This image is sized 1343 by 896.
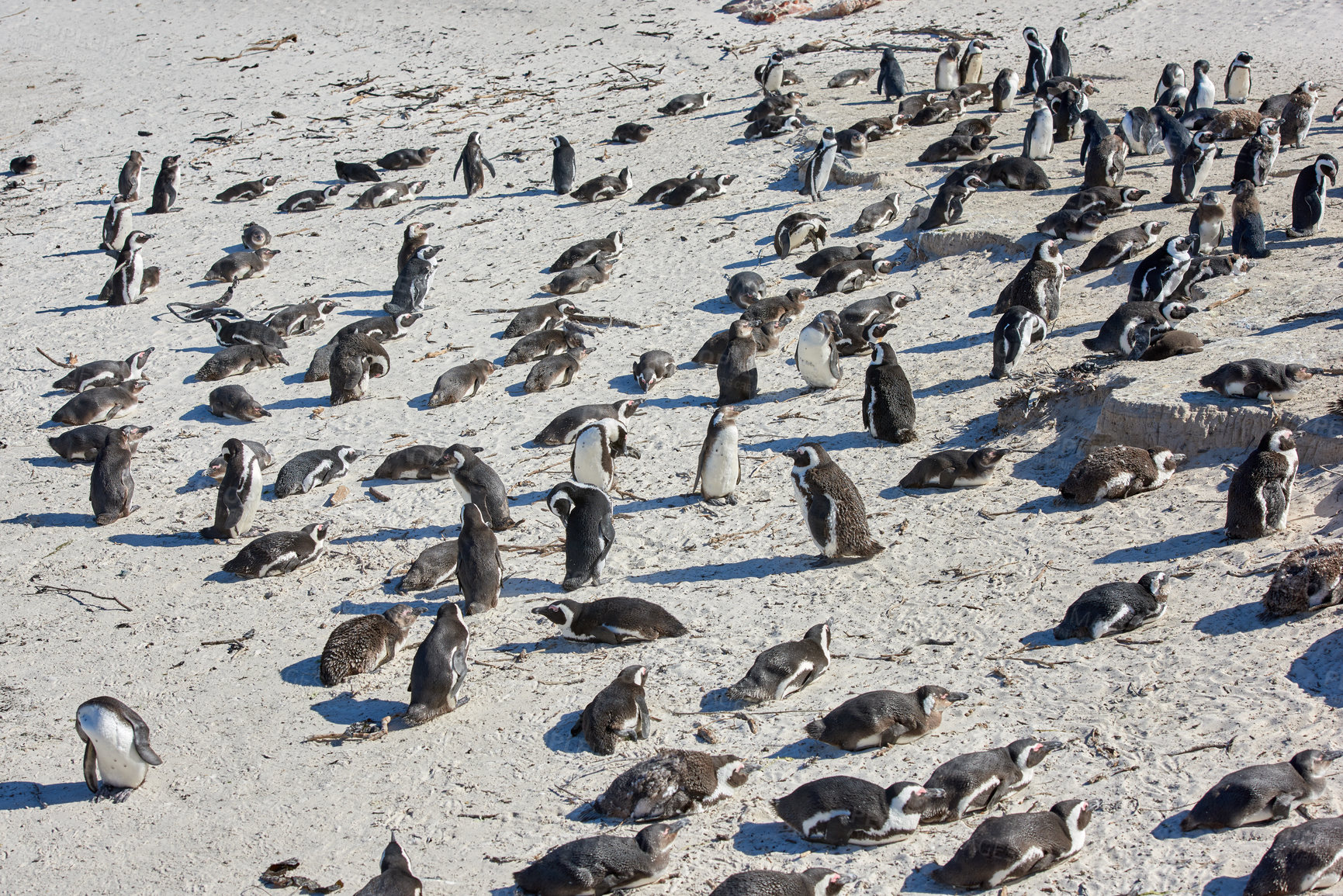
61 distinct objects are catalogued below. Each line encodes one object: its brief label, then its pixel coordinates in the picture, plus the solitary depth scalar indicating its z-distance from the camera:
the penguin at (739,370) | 19.42
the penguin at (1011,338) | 17.81
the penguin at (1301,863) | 7.66
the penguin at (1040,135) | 28.03
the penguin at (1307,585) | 10.92
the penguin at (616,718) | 10.74
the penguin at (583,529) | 14.23
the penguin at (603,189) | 31.05
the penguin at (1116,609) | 11.38
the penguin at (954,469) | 15.25
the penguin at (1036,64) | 34.56
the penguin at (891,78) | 35.44
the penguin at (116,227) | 30.94
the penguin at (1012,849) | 8.27
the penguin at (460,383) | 20.81
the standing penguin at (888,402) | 17.11
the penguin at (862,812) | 9.00
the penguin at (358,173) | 33.91
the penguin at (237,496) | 16.52
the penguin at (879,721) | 10.24
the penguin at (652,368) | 20.34
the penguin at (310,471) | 17.81
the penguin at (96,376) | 22.69
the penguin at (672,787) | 9.66
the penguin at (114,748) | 10.97
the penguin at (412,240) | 26.98
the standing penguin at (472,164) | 32.44
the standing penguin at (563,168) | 31.95
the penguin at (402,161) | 35.06
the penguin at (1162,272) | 19.03
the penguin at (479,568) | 13.84
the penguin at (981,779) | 9.12
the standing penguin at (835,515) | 13.93
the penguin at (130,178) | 33.81
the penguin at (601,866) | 8.84
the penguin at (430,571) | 14.62
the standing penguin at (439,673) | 11.66
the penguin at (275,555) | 15.15
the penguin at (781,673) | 11.25
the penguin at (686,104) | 37.28
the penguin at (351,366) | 21.31
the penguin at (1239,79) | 31.56
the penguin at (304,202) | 32.59
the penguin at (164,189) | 33.62
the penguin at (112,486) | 17.42
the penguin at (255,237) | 29.30
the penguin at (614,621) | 12.66
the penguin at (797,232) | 25.72
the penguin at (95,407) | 21.31
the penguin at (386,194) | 32.37
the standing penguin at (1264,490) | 12.48
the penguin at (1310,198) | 20.89
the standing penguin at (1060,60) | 35.09
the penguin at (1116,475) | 14.06
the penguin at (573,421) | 18.59
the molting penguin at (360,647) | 12.57
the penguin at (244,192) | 33.87
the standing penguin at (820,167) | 27.69
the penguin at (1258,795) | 8.46
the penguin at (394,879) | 8.77
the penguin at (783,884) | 8.25
